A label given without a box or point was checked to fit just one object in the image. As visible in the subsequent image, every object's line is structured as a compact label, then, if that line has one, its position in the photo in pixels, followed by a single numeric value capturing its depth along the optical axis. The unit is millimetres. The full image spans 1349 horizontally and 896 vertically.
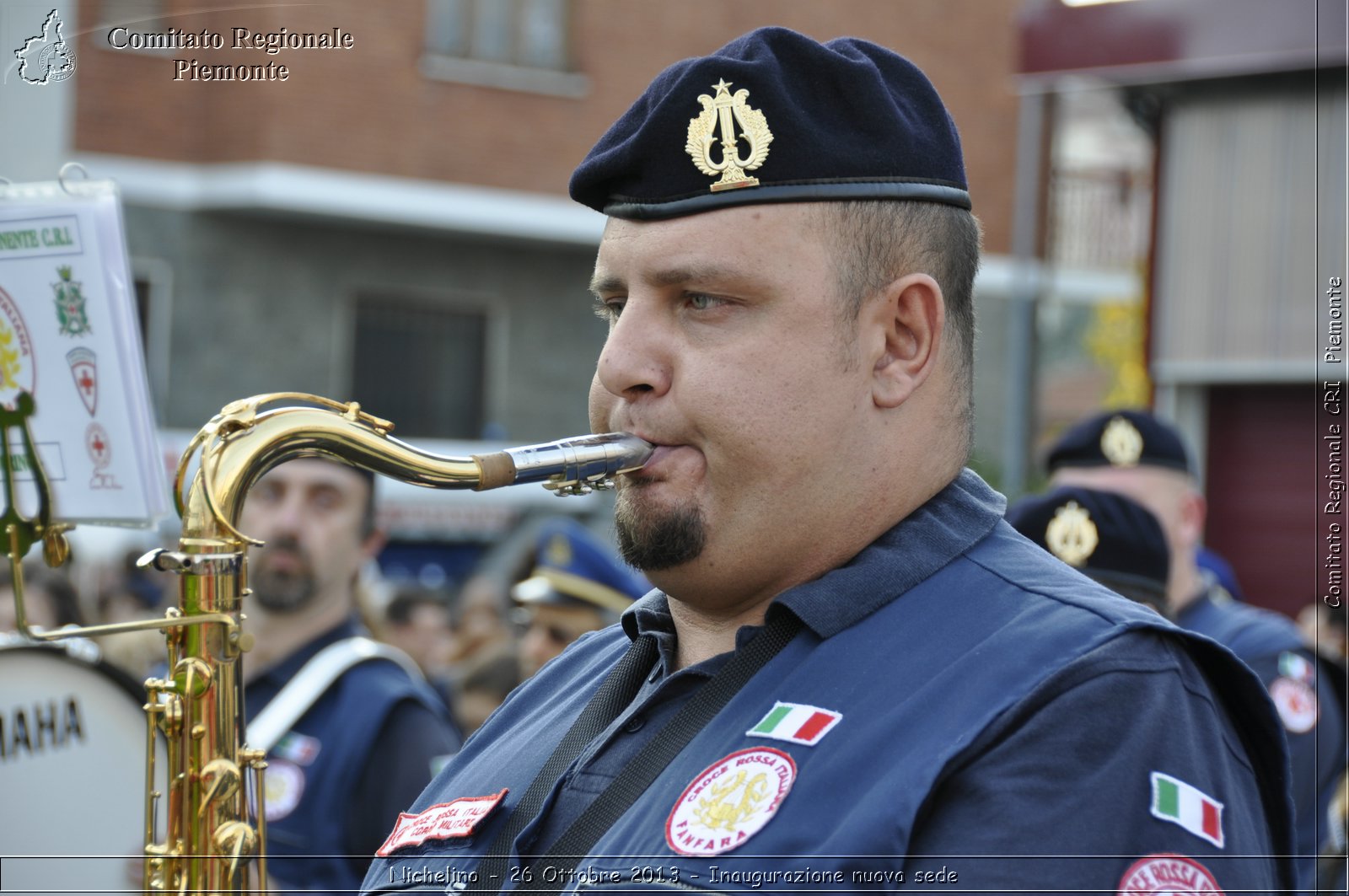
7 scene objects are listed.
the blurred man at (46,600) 6410
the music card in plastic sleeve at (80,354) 2432
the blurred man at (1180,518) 5324
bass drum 3502
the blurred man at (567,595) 5883
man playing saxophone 1704
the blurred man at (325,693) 4230
